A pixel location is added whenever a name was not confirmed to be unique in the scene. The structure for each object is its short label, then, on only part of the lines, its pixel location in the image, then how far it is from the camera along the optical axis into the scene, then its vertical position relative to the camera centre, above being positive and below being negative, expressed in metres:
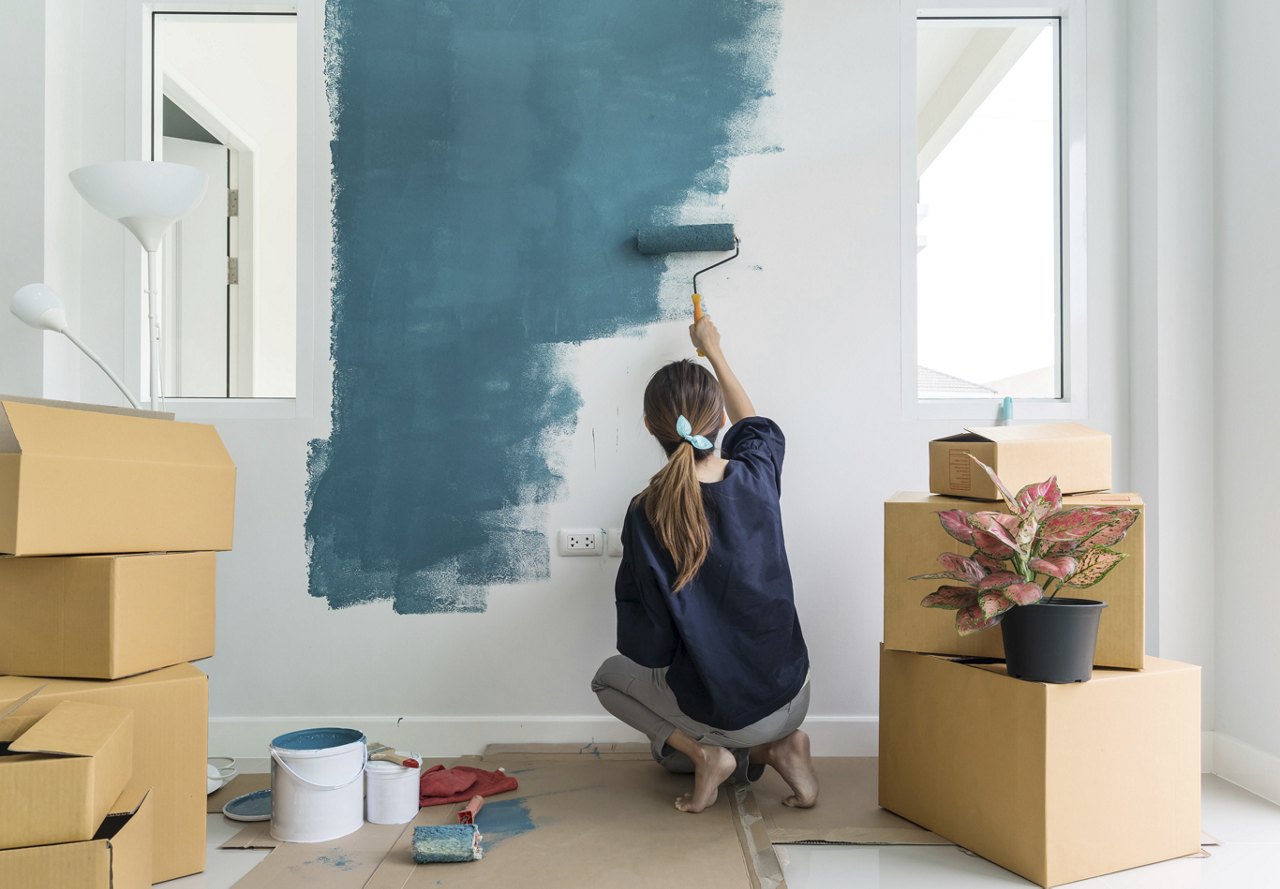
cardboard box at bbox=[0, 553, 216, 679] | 1.72 -0.34
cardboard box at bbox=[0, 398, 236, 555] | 1.64 -0.08
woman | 2.06 -0.36
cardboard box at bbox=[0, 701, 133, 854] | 1.40 -0.53
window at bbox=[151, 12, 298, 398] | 3.02 +0.75
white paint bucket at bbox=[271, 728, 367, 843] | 1.97 -0.76
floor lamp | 2.11 +0.58
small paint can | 2.07 -0.80
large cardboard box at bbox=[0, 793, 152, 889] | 1.38 -0.65
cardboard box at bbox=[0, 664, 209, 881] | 1.72 -0.59
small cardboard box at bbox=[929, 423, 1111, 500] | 1.94 -0.03
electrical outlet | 2.59 -0.28
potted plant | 1.74 -0.25
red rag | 2.22 -0.85
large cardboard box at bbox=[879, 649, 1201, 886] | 1.74 -0.63
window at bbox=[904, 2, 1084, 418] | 2.71 +0.70
